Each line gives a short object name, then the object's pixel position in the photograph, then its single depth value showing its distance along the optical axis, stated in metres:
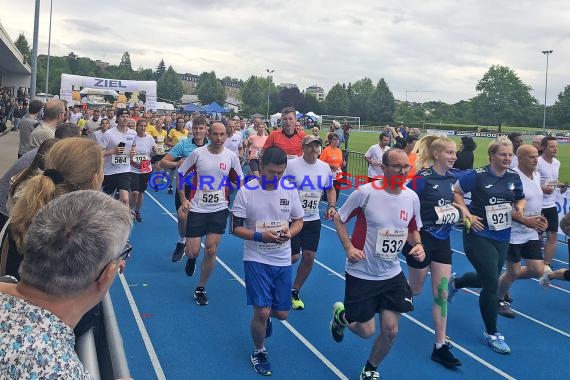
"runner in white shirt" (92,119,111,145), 10.40
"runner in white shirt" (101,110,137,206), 9.37
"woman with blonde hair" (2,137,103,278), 2.62
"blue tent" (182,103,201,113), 58.12
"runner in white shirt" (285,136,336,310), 6.20
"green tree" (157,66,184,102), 123.81
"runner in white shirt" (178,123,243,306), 6.38
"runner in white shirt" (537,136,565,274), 7.95
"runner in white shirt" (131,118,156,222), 10.23
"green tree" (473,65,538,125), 101.38
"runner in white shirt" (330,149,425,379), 4.33
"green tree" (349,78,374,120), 106.75
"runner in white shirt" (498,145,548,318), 6.18
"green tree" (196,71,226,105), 118.19
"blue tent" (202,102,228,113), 51.97
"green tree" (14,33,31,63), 116.00
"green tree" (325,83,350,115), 106.75
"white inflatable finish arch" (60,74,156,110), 28.98
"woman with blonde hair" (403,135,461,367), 5.10
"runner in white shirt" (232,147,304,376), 4.55
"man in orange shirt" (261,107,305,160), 7.55
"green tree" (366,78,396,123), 104.81
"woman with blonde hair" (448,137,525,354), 5.27
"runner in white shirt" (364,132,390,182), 11.74
